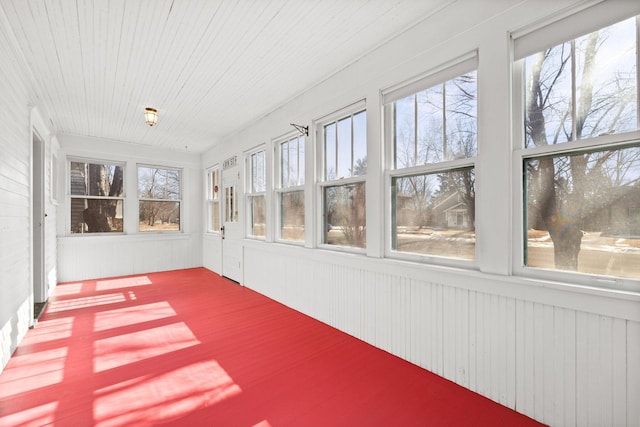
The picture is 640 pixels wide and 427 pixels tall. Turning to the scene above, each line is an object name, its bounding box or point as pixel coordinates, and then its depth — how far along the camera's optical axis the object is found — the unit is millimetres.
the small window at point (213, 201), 6643
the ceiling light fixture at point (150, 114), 4176
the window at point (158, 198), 6504
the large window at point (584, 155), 1575
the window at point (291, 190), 3969
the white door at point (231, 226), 5406
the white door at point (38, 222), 3789
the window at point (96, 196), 5809
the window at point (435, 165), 2242
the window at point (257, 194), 4828
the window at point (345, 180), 3100
